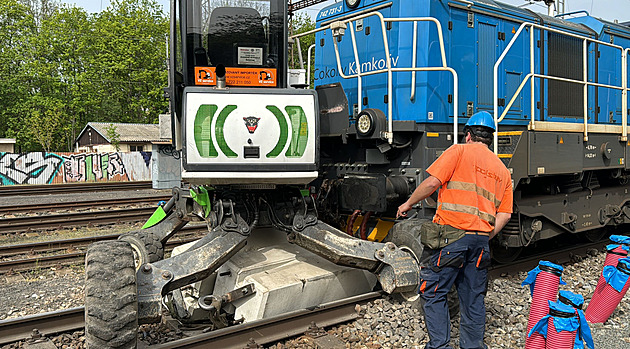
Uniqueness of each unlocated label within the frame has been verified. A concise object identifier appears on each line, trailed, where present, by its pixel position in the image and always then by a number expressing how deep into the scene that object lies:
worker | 4.02
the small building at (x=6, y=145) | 35.34
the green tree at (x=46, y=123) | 37.48
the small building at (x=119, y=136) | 37.81
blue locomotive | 5.70
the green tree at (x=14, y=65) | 42.41
